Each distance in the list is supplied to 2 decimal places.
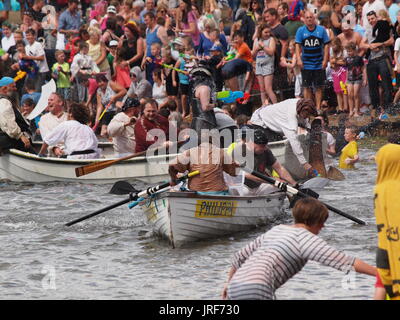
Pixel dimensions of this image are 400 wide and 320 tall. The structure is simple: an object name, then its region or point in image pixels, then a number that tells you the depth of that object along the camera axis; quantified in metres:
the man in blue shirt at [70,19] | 25.36
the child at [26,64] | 24.14
